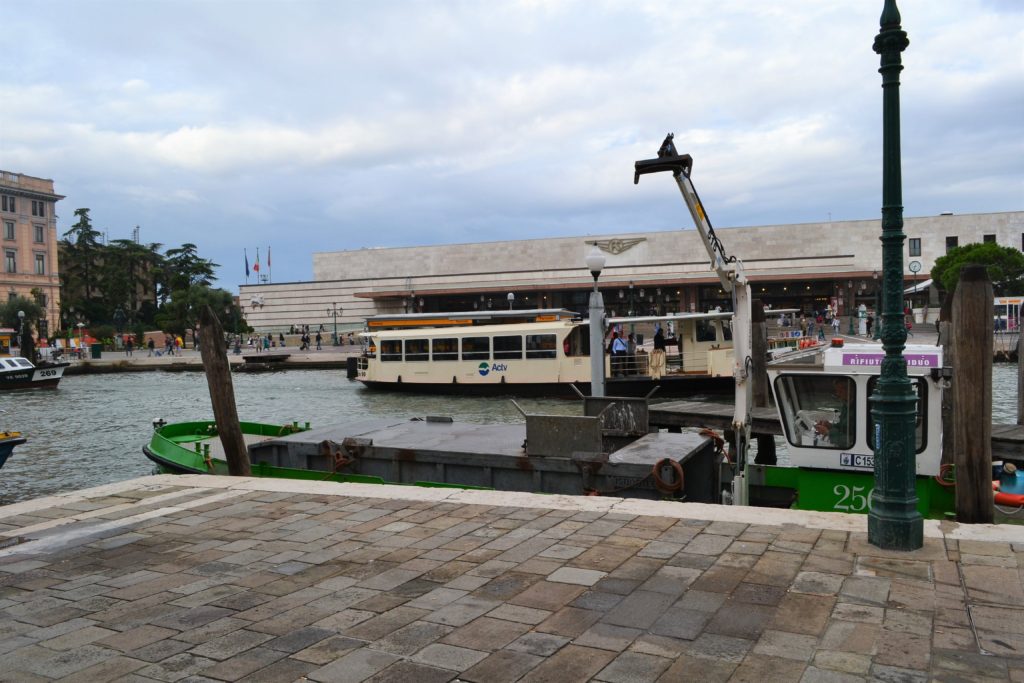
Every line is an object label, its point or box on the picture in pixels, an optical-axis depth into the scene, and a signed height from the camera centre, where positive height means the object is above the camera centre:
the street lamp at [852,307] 65.41 +1.08
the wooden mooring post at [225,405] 11.34 -1.06
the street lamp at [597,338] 15.67 -0.28
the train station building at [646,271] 69.55 +4.96
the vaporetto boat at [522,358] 27.20 -1.24
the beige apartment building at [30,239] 82.88 +10.04
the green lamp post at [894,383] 5.93 -0.48
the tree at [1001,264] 53.22 +3.55
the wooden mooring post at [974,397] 7.03 -0.70
